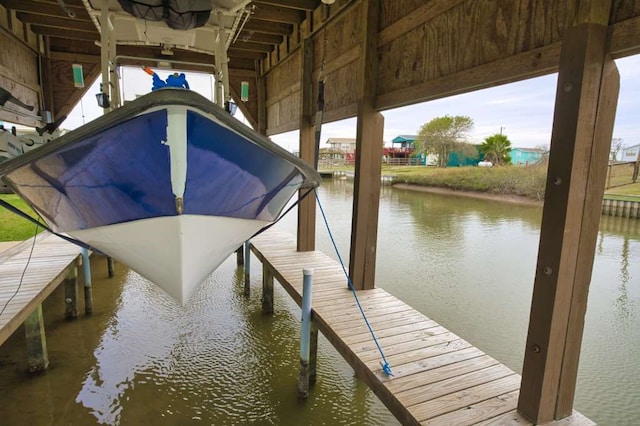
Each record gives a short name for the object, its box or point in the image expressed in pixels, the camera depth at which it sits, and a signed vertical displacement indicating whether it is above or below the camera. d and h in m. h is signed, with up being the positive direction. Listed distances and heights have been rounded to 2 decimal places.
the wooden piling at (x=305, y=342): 3.93 -1.99
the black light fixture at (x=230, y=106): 3.66 +0.62
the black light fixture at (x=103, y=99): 3.19 +0.56
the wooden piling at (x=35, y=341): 4.22 -2.22
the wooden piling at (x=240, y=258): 8.88 -2.32
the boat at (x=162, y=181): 1.98 -0.13
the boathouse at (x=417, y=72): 2.01 +0.91
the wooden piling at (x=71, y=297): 5.88 -2.30
